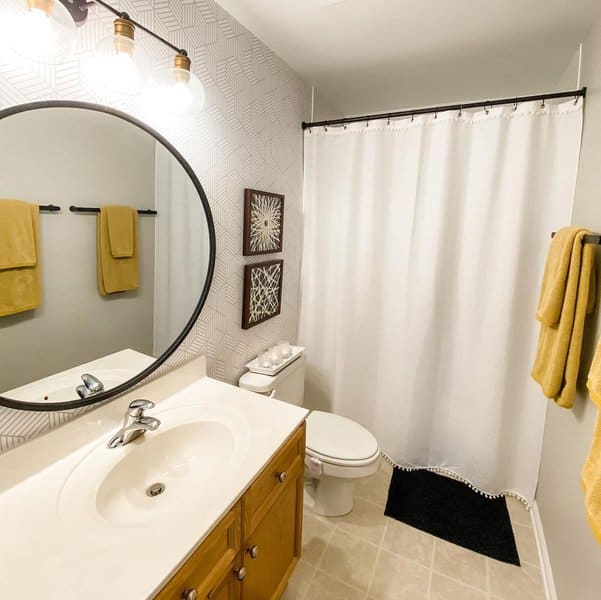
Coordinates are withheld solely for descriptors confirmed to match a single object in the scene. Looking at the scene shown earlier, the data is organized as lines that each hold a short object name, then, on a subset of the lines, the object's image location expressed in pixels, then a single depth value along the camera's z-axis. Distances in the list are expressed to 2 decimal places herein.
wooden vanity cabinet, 0.80
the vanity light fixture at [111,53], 0.79
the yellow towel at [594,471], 0.72
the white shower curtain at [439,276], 1.73
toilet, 1.62
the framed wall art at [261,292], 1.73
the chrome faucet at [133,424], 1.06
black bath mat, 1.68
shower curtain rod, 1.57
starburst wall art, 1.65
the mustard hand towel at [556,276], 1.26
